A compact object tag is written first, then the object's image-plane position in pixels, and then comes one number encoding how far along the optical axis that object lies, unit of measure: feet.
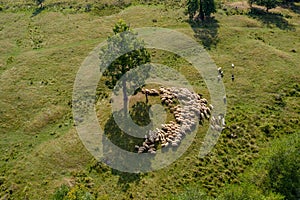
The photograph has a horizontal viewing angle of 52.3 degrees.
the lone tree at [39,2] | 331.00
